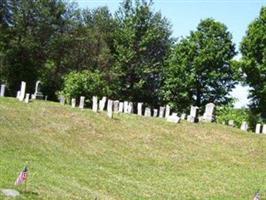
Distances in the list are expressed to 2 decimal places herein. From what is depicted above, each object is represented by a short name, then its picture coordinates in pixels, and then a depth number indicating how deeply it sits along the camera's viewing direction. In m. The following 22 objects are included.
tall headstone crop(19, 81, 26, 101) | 43.30
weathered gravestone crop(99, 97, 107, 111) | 45.06
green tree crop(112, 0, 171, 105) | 70.44
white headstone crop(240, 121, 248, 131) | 47.33
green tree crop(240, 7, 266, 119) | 55.25
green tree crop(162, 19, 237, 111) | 64.31
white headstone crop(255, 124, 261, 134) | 46.53
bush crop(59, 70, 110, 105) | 57.41
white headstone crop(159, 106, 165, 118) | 49.97
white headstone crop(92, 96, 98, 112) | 42.90
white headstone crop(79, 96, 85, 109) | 44.58
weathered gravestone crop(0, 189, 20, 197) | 18.41
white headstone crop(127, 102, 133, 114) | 48.47
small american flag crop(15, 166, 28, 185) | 19.45
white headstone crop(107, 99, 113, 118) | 41.08
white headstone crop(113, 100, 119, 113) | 45.36
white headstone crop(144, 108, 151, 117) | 48.25
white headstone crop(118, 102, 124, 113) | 48.06
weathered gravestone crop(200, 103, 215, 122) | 48.22
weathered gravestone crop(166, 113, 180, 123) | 43.11
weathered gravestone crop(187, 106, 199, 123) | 44.97
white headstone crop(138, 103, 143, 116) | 49.26
